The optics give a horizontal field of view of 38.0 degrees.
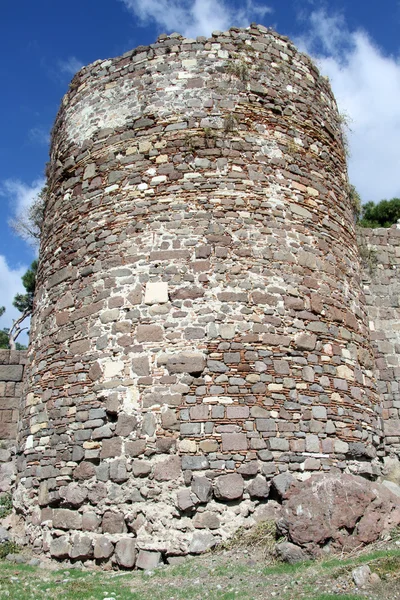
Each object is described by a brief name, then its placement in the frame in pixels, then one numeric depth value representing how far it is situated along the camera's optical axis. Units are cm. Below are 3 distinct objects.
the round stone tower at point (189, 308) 700
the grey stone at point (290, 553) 605
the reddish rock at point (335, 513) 620
